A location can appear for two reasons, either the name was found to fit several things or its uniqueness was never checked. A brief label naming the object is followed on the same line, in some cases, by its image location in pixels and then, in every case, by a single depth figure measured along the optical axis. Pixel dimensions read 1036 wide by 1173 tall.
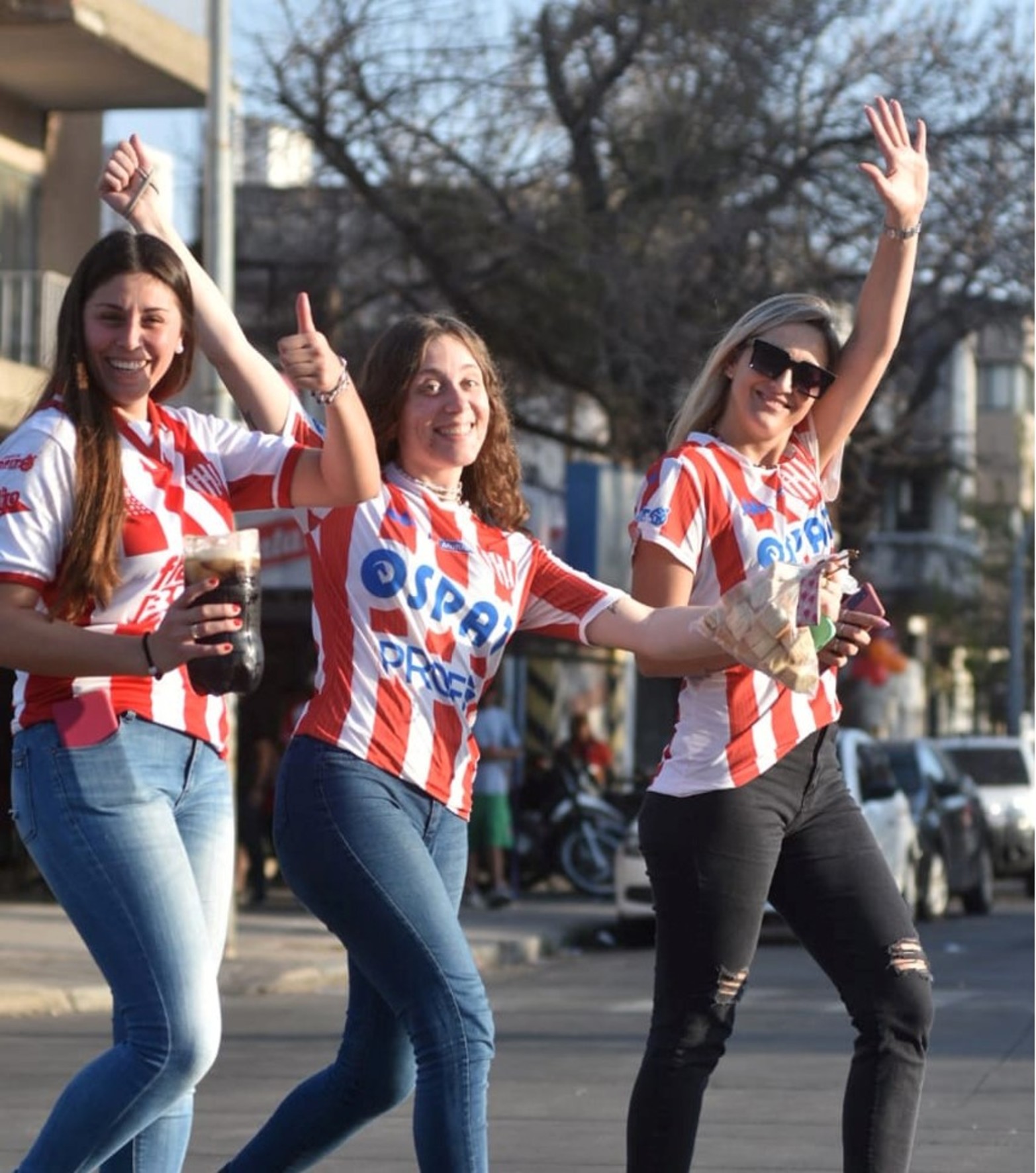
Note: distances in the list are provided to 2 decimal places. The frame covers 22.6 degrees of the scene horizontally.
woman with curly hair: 4.67
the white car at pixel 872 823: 18.39
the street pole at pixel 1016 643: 50.41
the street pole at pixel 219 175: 15.49
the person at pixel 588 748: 25.09
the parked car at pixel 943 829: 21.61
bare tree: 25.53
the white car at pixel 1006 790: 29.56
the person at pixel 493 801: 20.94
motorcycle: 23.20
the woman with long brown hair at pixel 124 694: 4.40
